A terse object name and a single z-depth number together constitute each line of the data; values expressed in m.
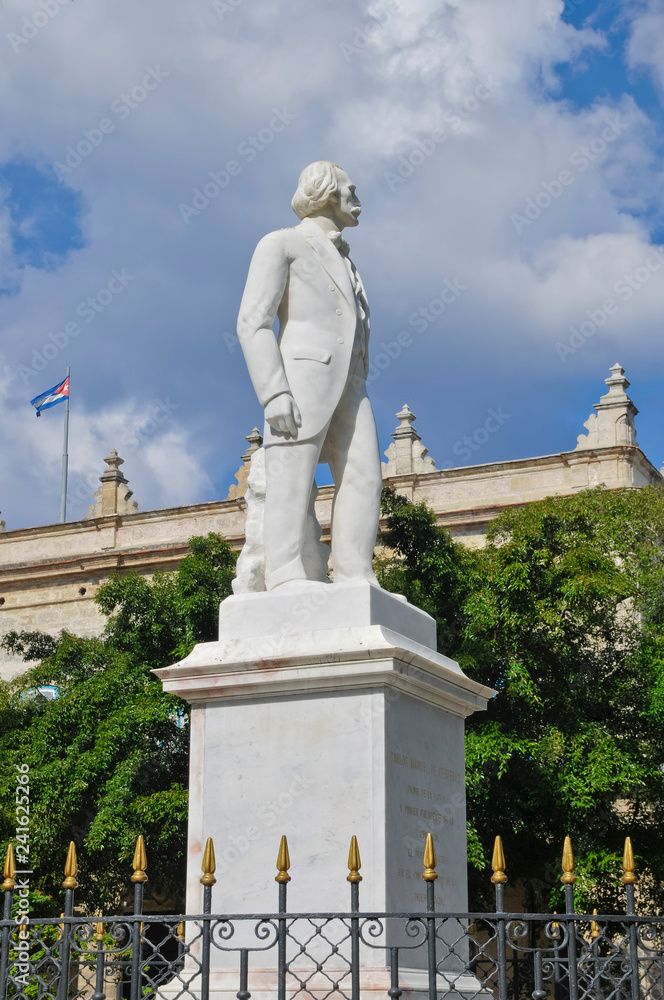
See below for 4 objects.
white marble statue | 6.67
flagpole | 30.94
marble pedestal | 5.83
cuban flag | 30.48
